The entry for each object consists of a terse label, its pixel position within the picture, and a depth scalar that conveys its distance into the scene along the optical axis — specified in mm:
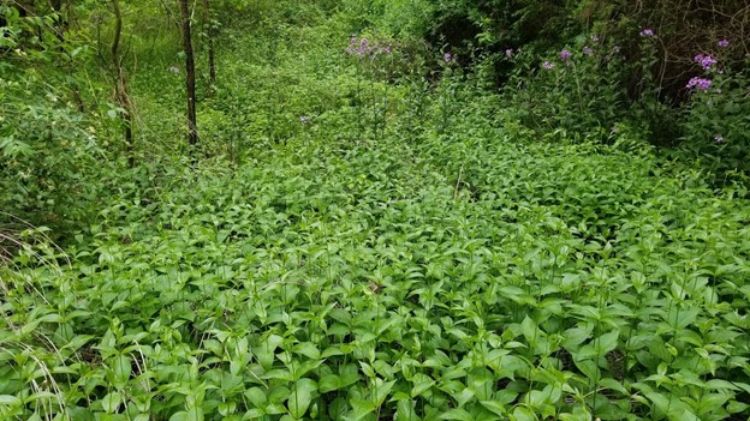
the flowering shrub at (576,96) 5648
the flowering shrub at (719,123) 4602
